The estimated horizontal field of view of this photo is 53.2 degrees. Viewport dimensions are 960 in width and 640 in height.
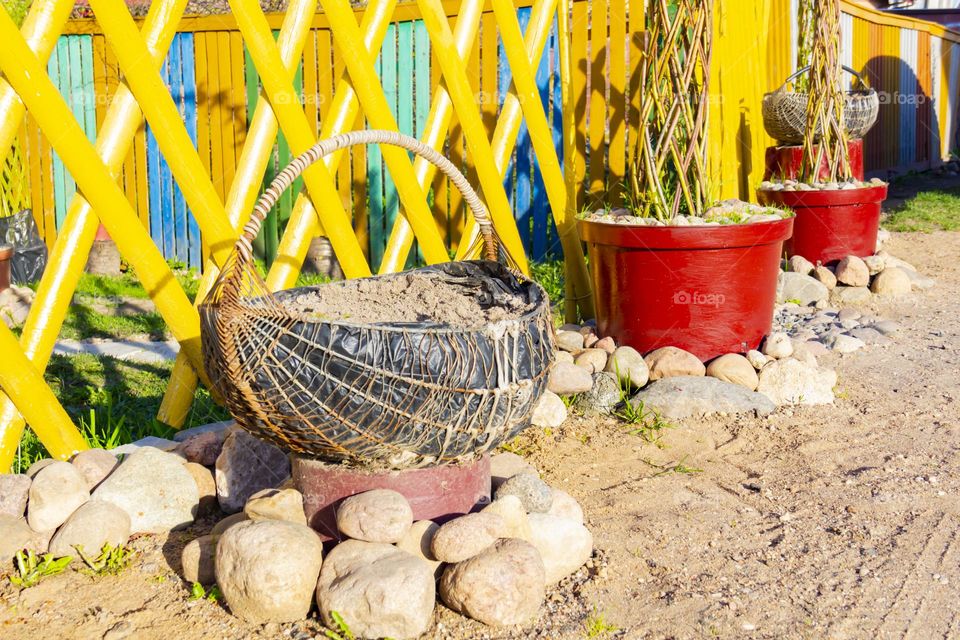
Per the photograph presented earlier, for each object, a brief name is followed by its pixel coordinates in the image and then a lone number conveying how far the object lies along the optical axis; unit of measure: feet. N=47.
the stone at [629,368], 12.89
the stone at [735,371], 13.01
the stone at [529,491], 8.41
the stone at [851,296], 18.51
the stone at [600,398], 12.51
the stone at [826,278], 19.01
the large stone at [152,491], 8.80
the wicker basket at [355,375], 7.30
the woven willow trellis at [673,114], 13.78
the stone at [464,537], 7.38
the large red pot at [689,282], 13.16
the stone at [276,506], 7.96
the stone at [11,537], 8.21
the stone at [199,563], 7.84
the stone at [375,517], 7.41
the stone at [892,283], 19.01
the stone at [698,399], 12.29
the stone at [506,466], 9.45
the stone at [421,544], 7.63
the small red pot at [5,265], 19.03
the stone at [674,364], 13.03
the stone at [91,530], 8.27
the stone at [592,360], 13.34
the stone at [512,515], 7.88
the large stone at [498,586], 7.11
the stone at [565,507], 8.54
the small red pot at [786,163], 21.59
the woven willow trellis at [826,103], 19.90
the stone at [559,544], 7.95
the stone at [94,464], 9.27
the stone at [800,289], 18.34
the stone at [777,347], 13.73
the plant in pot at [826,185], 19.94
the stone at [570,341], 14.06
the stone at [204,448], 9.93
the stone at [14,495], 8.64
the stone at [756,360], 13.44
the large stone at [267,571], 7.06
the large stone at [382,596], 6.82
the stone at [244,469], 9.18
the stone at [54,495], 8.48
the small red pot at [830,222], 19.94
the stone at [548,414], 12.00
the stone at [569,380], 12.57
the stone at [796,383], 12.75
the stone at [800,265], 19.45
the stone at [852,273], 18.98
